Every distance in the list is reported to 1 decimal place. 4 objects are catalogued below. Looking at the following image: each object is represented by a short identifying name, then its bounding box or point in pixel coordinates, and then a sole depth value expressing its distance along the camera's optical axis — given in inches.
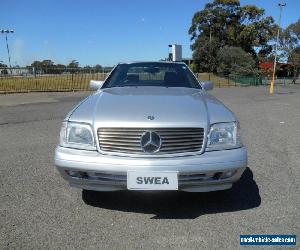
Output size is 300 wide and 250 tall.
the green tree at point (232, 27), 1604.4
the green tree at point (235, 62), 1321.1
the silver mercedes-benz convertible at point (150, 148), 87.8
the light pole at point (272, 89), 727.5
